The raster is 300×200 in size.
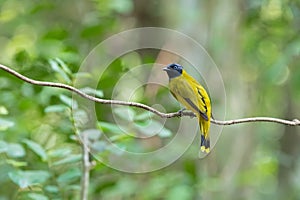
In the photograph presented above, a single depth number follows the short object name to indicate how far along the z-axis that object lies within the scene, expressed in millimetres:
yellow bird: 9041
